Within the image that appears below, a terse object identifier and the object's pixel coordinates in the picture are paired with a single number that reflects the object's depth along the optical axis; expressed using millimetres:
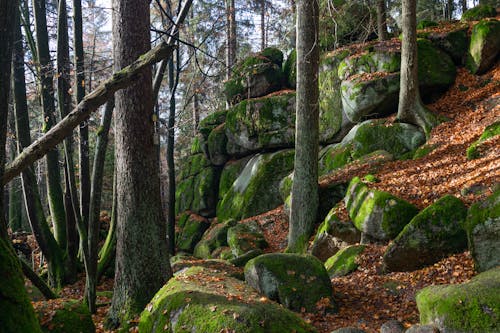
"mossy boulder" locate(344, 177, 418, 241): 7633
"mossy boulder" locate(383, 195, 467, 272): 6629
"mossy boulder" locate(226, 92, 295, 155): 17172
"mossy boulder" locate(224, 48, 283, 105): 18938
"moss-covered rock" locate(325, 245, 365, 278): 7758
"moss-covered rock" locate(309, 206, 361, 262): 8836
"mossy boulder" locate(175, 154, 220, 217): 19766
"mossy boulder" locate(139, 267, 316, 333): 4078
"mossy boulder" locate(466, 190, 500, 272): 5629
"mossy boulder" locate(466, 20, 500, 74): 13383
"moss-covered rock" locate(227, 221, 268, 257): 12258
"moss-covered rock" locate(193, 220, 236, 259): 14703
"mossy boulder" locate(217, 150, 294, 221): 16297
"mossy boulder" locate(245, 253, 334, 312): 6020
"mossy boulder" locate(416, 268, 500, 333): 3961
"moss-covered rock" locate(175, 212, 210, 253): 18031
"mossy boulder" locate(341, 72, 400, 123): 13578
